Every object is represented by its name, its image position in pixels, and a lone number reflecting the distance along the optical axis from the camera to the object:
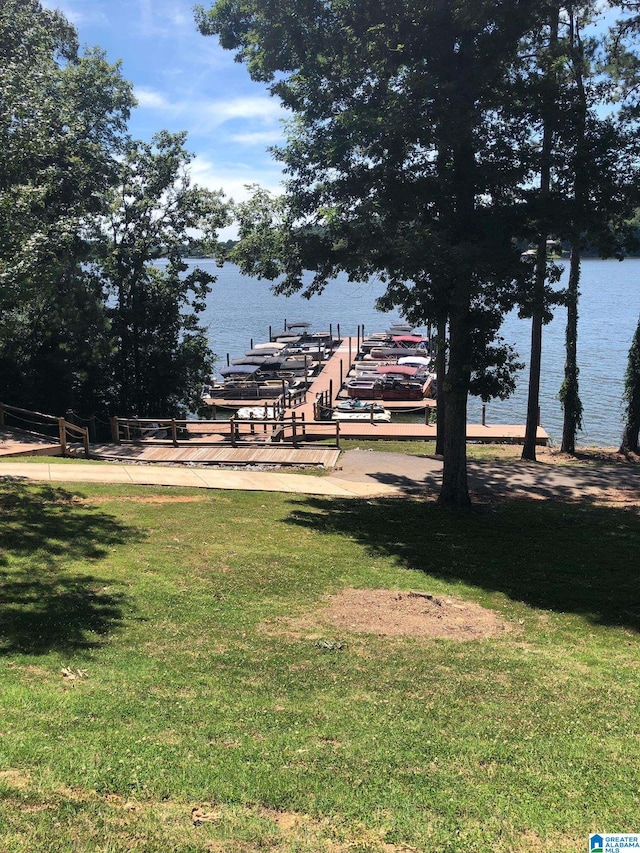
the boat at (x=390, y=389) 43.19
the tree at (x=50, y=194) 13.34
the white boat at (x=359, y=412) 35.44
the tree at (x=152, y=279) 27.92
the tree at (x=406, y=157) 12.35
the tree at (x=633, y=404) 23.30
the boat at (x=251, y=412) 34.79
